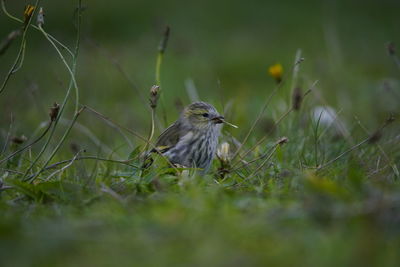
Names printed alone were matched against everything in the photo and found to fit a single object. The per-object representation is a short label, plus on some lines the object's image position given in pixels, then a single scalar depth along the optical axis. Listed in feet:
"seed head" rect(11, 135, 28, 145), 24.54
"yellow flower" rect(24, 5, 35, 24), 22.35
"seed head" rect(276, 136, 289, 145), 24.79
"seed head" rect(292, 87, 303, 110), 20.48
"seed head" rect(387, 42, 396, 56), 29.96
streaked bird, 28.02
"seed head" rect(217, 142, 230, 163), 26.84
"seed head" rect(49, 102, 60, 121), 21.71
